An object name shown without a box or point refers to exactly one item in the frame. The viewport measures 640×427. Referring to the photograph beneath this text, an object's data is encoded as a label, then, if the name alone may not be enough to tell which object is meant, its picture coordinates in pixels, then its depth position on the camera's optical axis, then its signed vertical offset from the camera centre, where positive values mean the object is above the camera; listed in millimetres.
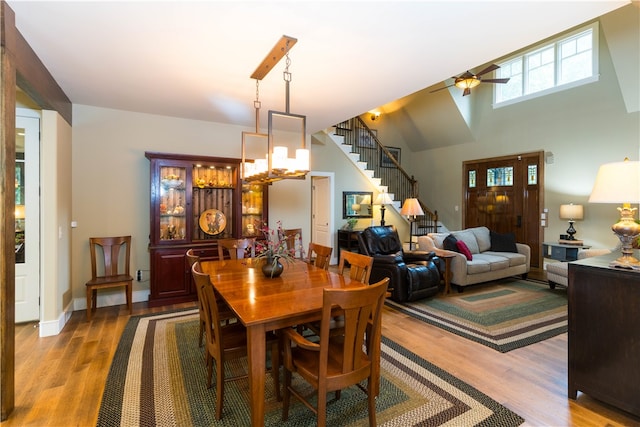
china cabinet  4109 -34
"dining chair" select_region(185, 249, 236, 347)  2482 -857
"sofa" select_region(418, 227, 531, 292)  4656 -708
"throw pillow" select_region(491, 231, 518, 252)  5578 -550
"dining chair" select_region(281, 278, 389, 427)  1538 -824
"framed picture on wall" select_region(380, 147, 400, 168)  8227 +1423
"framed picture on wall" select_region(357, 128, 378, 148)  7801 +1937
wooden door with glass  6383 +410
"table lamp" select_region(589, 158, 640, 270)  1990 +136
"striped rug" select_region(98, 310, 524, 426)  1935 -1321
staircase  7211 +1213
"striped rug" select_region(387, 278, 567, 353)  3188 -1260
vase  2535 -477
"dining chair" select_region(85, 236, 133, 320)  3793 -713
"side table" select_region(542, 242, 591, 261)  5266 -676
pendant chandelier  2490 +477
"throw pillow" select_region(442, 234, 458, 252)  4871 -494
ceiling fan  4703 +2128
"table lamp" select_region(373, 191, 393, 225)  6930 +288
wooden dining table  1635 -563
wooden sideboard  1886 -790
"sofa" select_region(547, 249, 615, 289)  4543 -869
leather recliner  4129 -772
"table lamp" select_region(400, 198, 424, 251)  6016 +94
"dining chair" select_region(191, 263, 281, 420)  1887 -900
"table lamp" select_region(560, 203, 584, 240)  5449 +8
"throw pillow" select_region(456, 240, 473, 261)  4773 -589
